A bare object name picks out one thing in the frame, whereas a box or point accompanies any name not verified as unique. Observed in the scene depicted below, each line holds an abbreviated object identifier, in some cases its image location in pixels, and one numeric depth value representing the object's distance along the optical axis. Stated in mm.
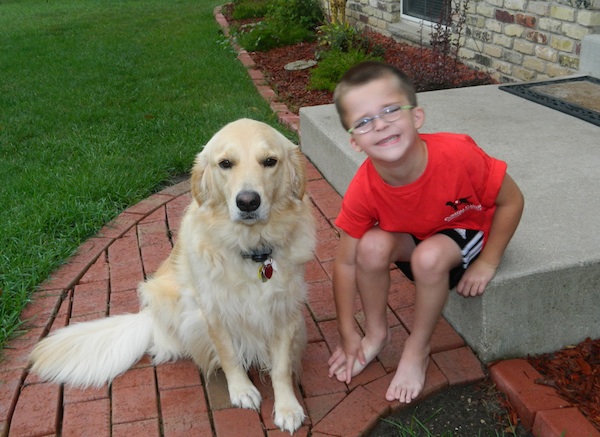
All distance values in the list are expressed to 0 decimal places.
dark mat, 4090
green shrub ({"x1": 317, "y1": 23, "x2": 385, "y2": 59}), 7059
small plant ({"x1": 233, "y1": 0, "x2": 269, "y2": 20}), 10602
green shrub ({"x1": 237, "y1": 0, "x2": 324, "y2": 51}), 8430
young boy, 2197
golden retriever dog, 2270
